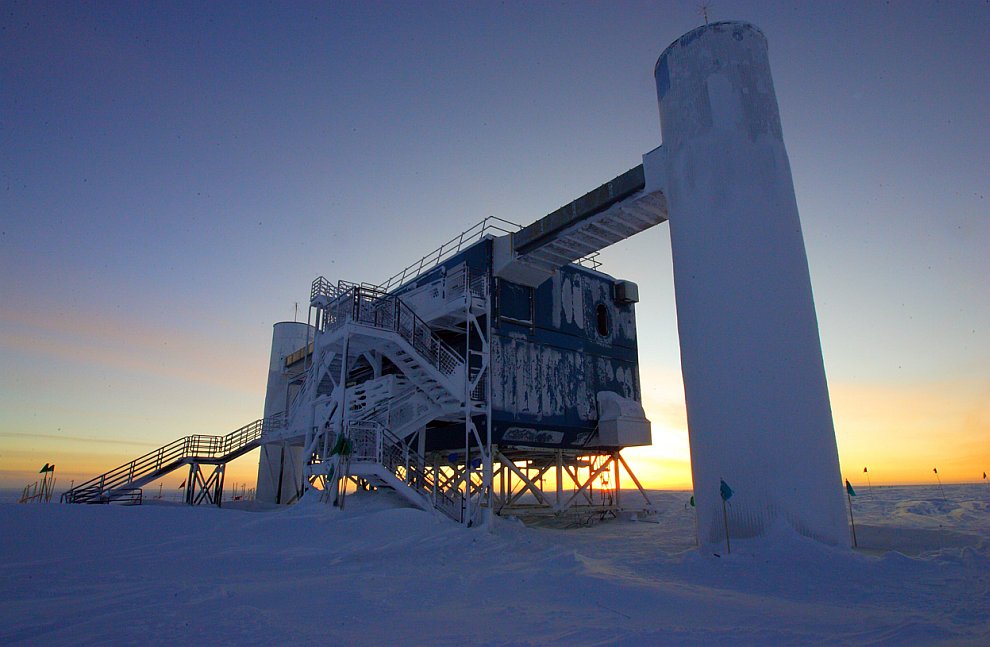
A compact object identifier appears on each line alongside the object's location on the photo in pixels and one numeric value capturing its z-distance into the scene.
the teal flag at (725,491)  14.78
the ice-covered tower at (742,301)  15.15
